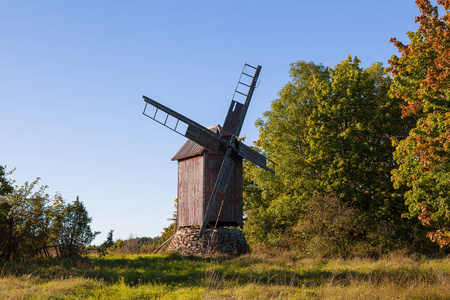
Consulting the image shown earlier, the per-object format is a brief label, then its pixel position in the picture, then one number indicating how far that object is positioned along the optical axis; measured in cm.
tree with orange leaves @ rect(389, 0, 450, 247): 1656
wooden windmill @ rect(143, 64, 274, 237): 2255
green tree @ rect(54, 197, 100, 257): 2012
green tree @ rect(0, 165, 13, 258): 1881
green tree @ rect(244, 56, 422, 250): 2591
